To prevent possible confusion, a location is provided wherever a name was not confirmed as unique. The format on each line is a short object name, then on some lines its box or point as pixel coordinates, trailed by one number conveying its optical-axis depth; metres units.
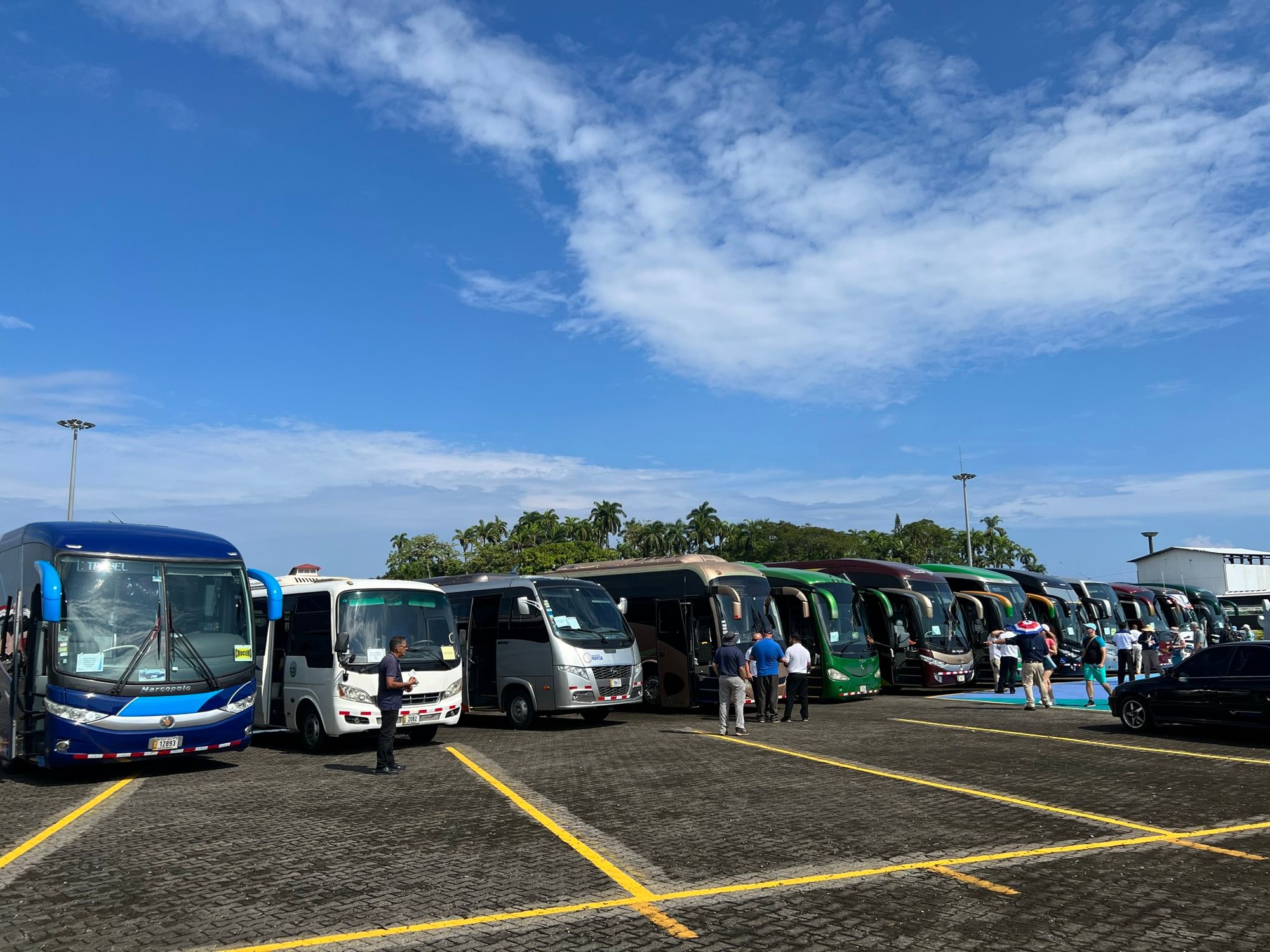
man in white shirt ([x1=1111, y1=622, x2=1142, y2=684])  24.72
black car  14.38
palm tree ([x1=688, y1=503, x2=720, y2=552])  94.56
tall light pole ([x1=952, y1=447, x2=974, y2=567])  76.88
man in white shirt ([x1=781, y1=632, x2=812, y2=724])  19.00
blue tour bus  12.02
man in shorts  20.53
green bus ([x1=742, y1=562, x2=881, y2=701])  22.95
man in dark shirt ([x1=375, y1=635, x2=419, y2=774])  12.76
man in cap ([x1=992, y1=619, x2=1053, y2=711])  20.50
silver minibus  18.19
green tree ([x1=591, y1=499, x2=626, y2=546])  95.96
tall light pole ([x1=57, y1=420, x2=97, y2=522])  54.12
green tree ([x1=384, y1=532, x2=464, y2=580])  72.38
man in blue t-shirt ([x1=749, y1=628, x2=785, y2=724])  18.67
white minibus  15.37
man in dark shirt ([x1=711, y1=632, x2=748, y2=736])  16.72
